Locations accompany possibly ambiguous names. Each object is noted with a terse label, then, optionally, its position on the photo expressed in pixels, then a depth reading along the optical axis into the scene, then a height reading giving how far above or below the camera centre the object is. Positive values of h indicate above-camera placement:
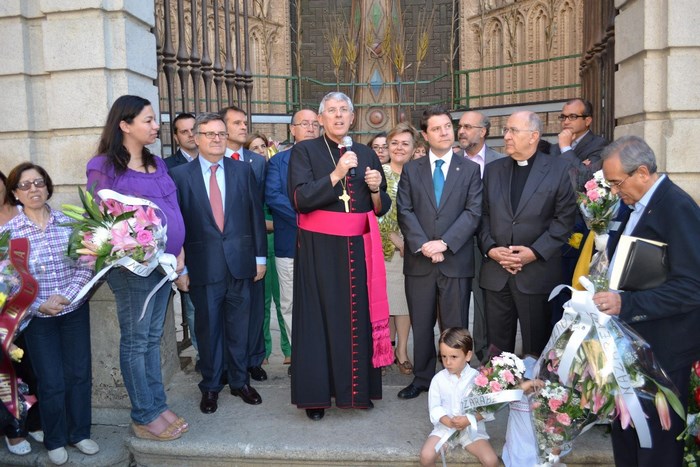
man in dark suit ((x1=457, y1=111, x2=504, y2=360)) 5.04 +0.12
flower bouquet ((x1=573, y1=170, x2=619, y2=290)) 3.33 -0.23
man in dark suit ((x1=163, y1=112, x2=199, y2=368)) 5.04 +0.24
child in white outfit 3.44 -1.27
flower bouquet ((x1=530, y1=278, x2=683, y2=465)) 2.68 -0.87
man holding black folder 2.69 -0.51
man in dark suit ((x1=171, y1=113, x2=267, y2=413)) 4.23 -0.52
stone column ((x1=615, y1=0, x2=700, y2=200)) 4.25 +0.54
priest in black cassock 4.05 -0.74
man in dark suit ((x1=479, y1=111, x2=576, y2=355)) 3.98 -0.41
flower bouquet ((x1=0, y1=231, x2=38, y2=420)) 3.24 -0.67
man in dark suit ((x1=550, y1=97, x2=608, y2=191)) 4.90 +0.24
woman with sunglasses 3.67 -0.84
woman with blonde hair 4.93 -0.56
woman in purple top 3.75 -0.55
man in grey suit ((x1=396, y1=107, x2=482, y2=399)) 4.24 -0.40
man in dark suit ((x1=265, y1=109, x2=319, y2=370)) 4.95 -0.30
